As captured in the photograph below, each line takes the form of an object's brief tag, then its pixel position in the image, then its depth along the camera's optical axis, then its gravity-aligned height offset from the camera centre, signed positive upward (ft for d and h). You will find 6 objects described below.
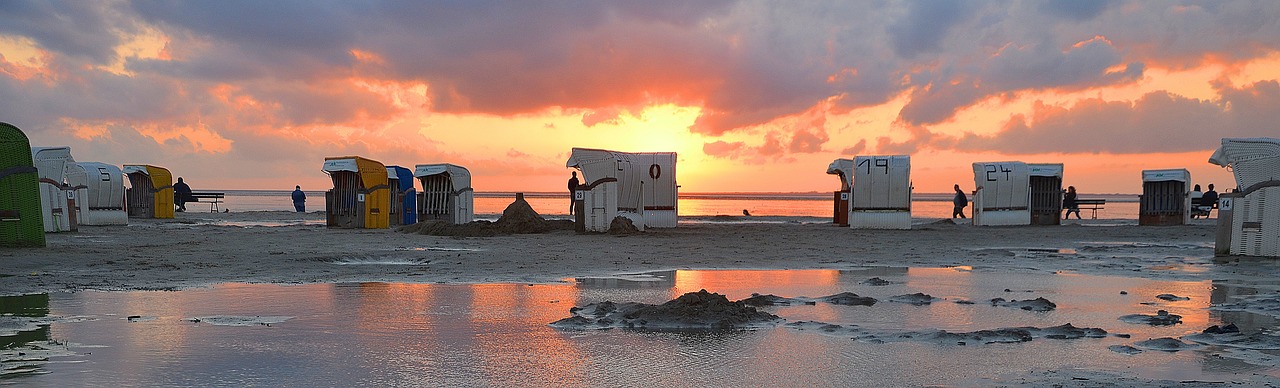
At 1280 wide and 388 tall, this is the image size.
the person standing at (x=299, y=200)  160.25 -7.08
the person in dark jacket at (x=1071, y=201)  136.15 -5.31
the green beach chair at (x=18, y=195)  57.57 -2.38
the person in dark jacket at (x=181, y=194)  160.45 -6.27
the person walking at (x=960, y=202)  140.15 -5.70
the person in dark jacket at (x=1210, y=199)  122.83 -4.40
